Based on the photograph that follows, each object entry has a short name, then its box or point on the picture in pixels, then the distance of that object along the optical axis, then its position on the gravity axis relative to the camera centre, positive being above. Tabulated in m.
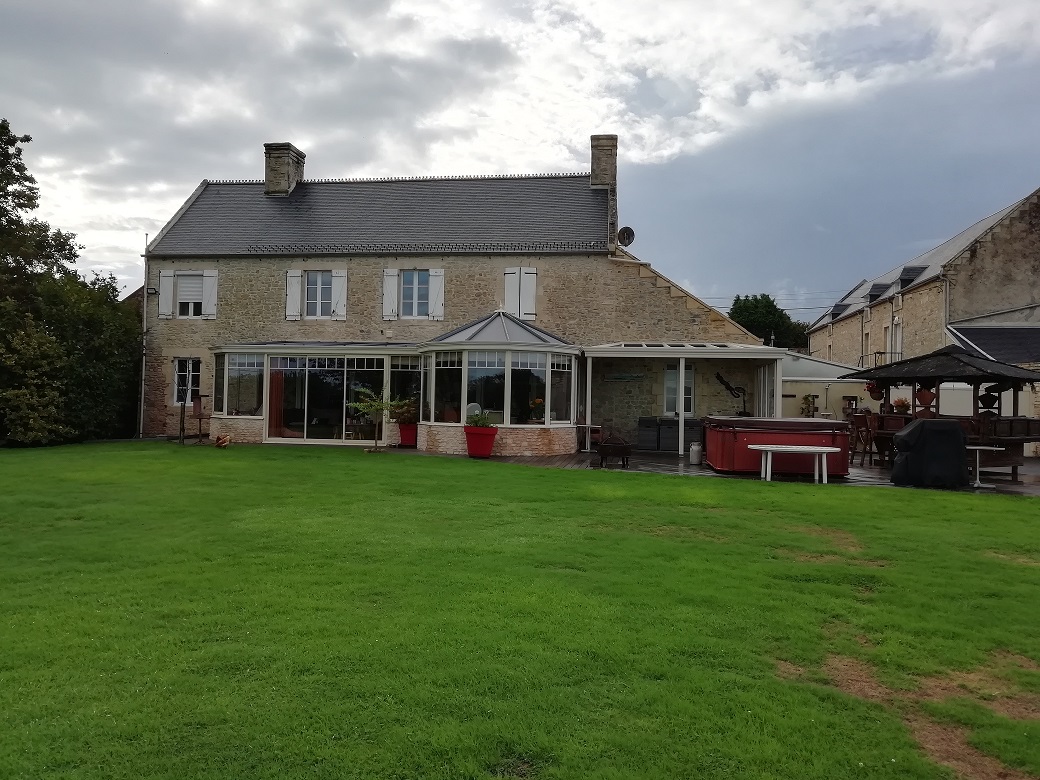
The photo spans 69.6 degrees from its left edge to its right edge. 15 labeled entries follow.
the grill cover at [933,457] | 12.88 -0.83
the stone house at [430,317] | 17.98 +2.43
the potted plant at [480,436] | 16.41 -0.74
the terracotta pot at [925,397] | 13.99 +0.23
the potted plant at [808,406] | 24.24 +0.05
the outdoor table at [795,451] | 13.09 -0.85
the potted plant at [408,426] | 18.89 -0.62
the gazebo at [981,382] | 13.55 +0.53
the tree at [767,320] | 52.50 +6.16
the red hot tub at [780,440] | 13.57 -0.60
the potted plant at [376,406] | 18.50 -0.12
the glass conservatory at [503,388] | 17.30 +0.36
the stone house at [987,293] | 22.44 +3.75
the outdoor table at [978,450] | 13.06 -0.72
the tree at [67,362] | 19.14 +0.93
